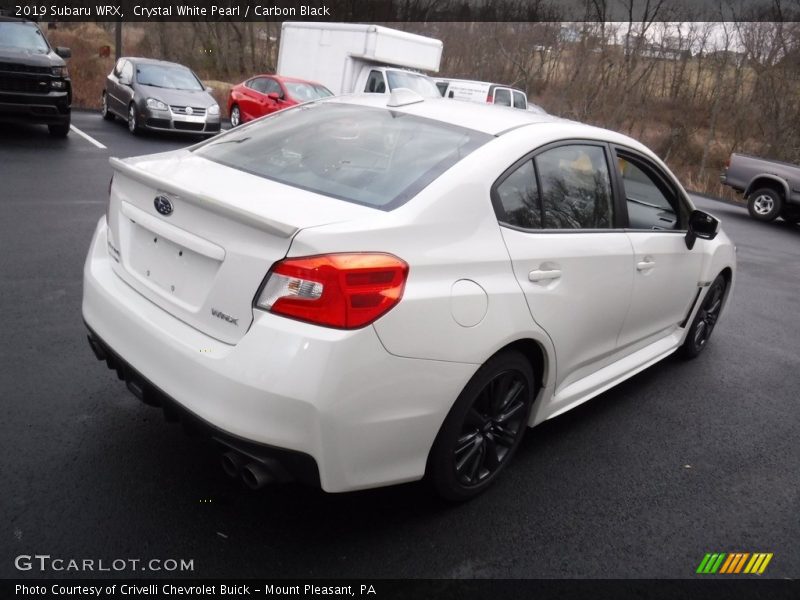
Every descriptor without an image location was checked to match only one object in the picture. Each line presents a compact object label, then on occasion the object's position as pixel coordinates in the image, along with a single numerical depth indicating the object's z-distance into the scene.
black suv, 10.57
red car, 15.71
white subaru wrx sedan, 2.23
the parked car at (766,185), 14.45
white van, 20.09
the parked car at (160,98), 13.50
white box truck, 17.38
